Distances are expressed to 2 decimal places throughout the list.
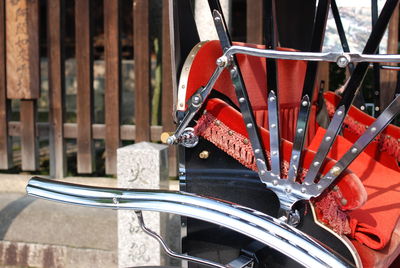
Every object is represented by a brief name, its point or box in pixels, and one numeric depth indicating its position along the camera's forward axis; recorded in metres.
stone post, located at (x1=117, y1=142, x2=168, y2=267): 3.37
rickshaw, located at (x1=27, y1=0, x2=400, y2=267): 1.62
